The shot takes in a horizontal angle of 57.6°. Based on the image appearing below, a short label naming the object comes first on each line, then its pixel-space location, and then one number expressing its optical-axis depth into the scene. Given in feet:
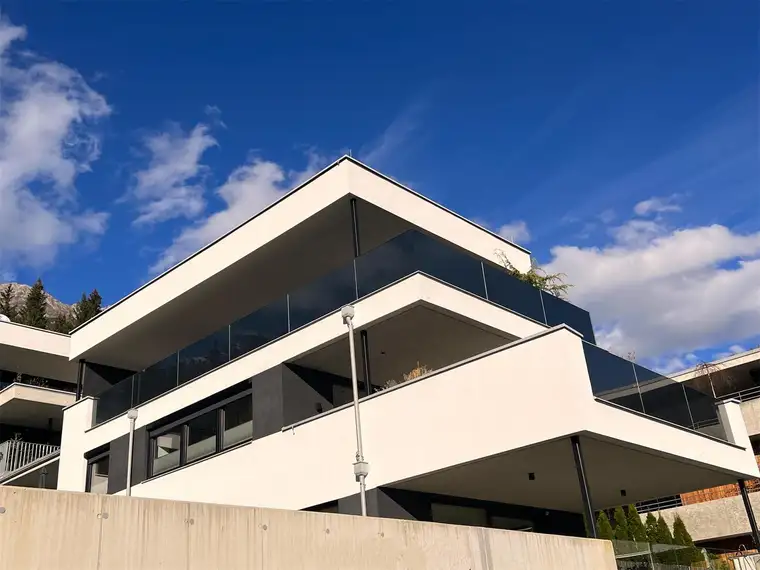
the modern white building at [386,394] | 34.50
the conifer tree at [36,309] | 191.83
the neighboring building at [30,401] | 69.45
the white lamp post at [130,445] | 51.60
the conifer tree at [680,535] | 57.98
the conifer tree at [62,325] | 190.70
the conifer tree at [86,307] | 201.12
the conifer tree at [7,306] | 207.72
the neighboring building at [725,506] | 76.84
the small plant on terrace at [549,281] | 54.60
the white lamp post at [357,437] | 36.09
